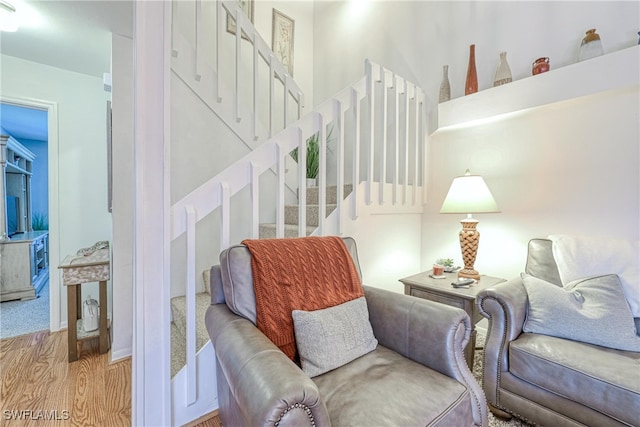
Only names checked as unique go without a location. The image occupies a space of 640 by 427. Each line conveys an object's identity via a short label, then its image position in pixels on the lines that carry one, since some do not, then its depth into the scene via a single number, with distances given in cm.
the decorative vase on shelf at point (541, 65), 181
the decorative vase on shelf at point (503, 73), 197
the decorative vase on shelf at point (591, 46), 162
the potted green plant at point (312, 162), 304
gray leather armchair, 68
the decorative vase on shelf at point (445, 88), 229
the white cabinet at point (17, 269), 306
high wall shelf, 152
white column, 124
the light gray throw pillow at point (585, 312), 119
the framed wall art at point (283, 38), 340
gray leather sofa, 100
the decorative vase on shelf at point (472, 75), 213
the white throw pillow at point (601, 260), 132
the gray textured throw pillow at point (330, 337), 104
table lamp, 181
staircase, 139
